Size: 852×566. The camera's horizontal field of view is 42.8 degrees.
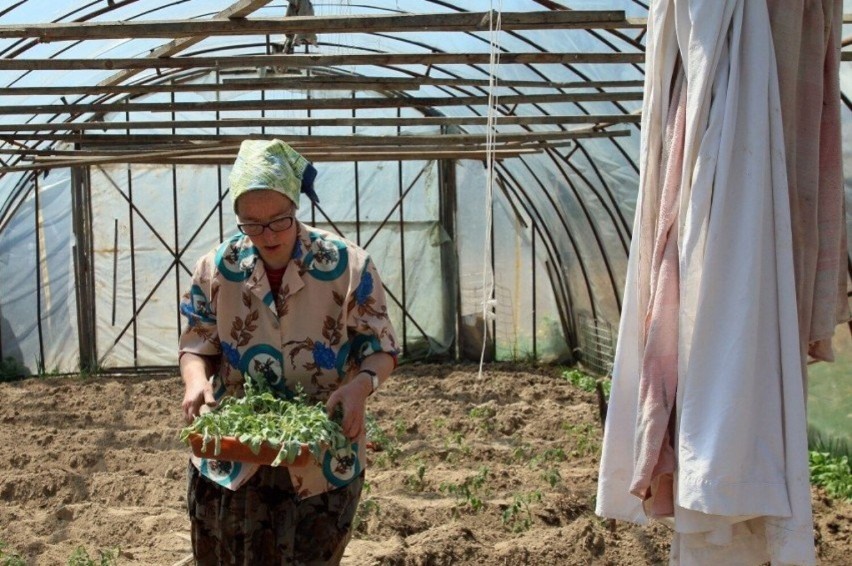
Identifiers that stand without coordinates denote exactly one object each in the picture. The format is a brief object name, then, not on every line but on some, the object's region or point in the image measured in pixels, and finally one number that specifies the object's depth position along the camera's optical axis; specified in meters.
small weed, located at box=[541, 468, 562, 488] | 7.26
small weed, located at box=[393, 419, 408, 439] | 9.21
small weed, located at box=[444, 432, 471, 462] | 8.41
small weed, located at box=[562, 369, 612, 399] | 11.54
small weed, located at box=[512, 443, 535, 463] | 8.26
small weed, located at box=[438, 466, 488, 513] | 6.71
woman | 3.56
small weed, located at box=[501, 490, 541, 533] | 6.34
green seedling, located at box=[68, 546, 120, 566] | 5.45
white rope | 3.89
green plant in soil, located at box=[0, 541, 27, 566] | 5.41
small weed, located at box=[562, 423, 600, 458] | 8.40
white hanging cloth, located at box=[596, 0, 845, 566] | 2.74
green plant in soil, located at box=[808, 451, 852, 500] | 7.19
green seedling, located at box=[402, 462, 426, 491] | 7.45
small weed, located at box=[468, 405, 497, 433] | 9.41
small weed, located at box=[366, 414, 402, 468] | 8.22
